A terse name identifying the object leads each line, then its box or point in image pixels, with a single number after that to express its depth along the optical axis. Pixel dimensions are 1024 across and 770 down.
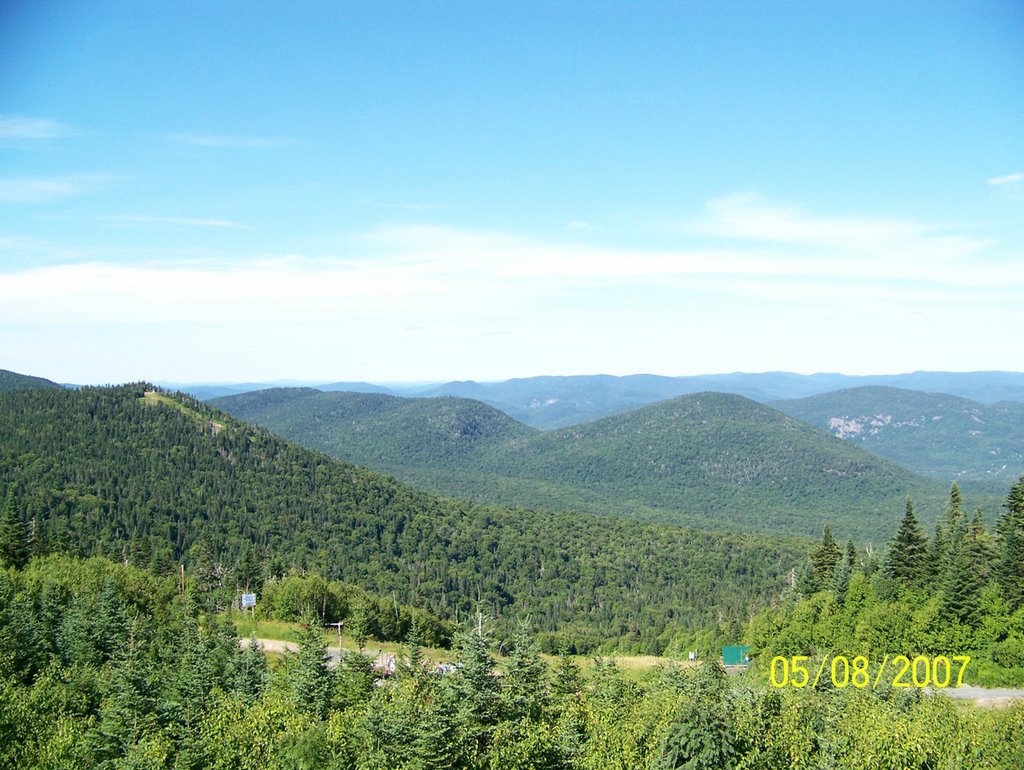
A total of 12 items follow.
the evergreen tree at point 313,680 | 43.12
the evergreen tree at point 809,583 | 80.94
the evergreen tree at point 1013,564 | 62.06
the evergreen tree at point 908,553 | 70.81
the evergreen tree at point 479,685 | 37.75
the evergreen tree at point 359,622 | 64.94
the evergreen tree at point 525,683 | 40.03
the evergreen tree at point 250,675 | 46.28
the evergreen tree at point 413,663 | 50.75
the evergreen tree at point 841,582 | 72.50
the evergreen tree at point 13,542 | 83.44
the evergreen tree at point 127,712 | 36.72
